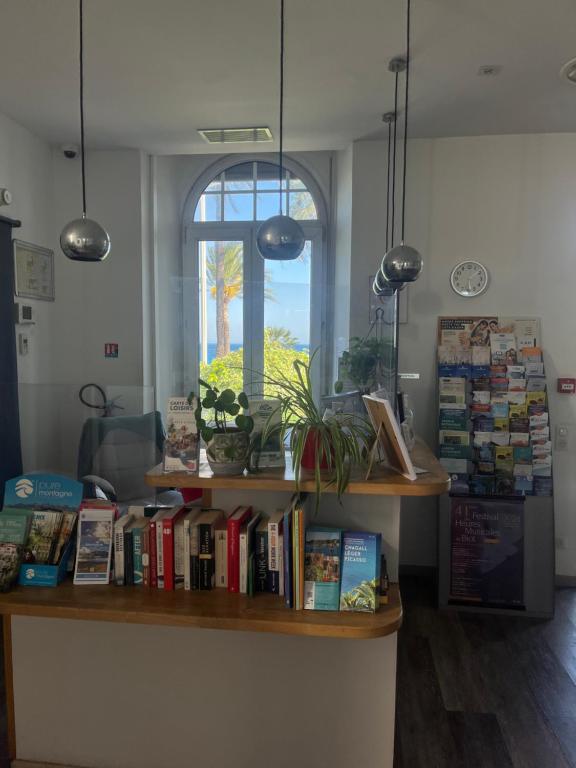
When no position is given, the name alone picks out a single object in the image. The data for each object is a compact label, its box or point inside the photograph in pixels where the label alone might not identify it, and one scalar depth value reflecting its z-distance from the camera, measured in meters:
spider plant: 1.69
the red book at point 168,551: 1.76
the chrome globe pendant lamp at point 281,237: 2.07
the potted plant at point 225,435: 1.76
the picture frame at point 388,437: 1.68
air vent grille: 3.53
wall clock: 3.58
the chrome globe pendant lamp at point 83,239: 2.08
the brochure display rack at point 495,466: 3.18
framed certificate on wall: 3.54
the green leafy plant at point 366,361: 3.25
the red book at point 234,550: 1.74
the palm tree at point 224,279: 4.54
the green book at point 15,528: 1.79
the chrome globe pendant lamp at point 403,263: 2.23
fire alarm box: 3.54
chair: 3.62
